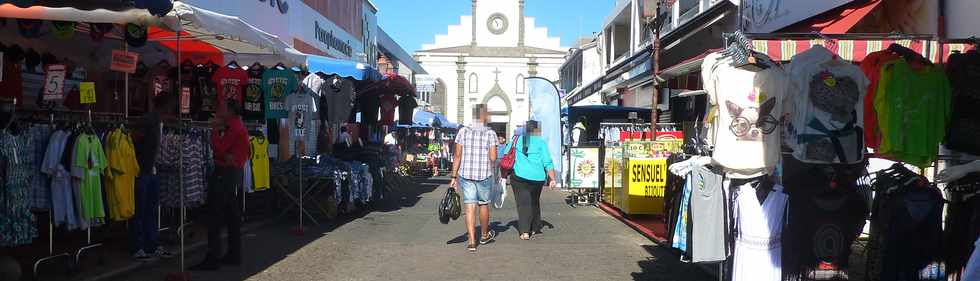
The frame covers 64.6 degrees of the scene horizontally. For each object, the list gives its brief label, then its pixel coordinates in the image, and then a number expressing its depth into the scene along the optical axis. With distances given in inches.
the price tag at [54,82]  269.5
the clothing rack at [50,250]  269.7
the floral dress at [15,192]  247.0
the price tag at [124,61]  291.3
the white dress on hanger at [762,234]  212.1
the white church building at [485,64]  2450.4
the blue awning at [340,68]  449.1
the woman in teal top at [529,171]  414.3
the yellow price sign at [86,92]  280.2
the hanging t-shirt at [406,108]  642.2
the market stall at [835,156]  206.5
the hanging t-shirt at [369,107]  603.2
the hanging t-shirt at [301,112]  434.6
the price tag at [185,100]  375.9
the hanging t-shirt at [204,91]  416.2
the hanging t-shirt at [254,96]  433.4
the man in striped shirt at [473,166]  364.8
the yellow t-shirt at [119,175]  291.1
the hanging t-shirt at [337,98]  530.6
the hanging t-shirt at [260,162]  428.8
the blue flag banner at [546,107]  485.1
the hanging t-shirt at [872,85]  220.4
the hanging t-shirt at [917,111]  213.0
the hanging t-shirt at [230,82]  416.2
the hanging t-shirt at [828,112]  208.8
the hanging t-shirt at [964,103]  212.7
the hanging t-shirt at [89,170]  273.4
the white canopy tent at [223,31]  239.6
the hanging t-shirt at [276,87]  429.7
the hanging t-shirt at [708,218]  242.5
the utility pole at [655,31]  563.8
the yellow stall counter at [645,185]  478.0
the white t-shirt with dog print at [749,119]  204.4
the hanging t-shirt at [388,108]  619.2
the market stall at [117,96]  253.3
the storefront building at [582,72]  1119.2
